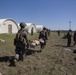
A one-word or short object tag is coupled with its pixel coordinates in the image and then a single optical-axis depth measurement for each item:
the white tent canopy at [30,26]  24.79
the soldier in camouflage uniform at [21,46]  3.87
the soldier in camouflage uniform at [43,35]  5.54
